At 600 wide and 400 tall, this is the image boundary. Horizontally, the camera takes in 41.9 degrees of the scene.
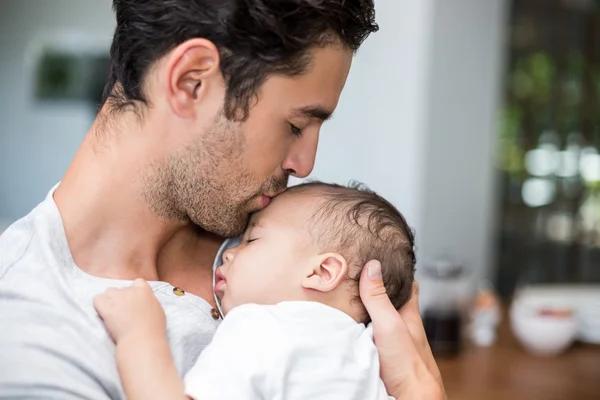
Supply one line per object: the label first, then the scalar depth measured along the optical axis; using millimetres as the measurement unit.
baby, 1007
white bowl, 2168
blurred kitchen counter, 1882
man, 1113
